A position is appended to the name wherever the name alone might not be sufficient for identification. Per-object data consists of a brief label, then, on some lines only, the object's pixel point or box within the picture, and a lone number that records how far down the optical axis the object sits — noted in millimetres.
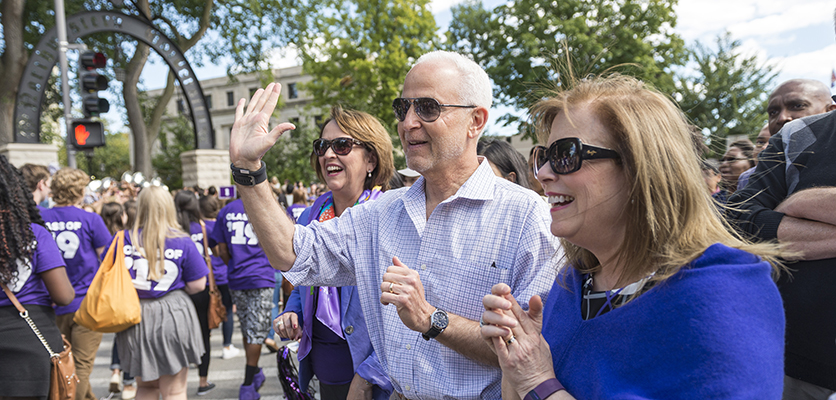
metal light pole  9277
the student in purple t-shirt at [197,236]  5613
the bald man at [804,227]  1826
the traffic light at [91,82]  8734
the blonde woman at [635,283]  1146
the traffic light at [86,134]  8711
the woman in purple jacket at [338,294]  2875
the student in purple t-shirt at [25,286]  3242
